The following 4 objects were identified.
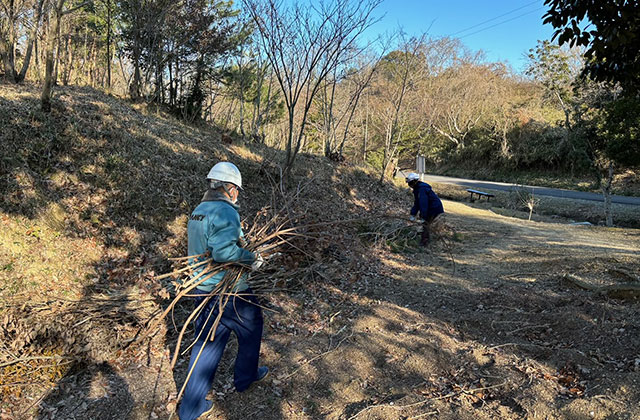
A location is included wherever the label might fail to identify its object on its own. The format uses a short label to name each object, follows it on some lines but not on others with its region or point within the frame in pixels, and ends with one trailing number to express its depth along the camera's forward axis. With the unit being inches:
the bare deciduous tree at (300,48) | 313.9
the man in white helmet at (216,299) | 98.7
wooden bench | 688.2
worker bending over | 273.3
